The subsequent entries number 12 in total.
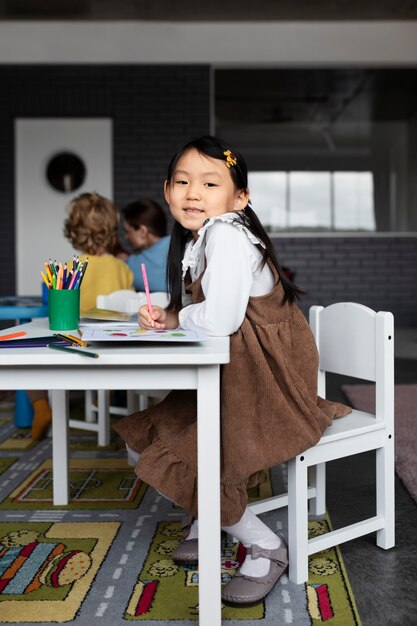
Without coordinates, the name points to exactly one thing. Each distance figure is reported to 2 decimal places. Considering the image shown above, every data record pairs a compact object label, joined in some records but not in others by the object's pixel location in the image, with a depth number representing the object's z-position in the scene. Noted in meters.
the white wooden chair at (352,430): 1.45
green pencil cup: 1.50
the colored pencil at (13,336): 1.26
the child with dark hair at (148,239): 3.23
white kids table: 1.11
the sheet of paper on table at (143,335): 1.15
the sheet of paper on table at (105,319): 1.58
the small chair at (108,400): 2.16
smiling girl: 1.33
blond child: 2.73
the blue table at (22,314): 2.60
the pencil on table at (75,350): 1.09
